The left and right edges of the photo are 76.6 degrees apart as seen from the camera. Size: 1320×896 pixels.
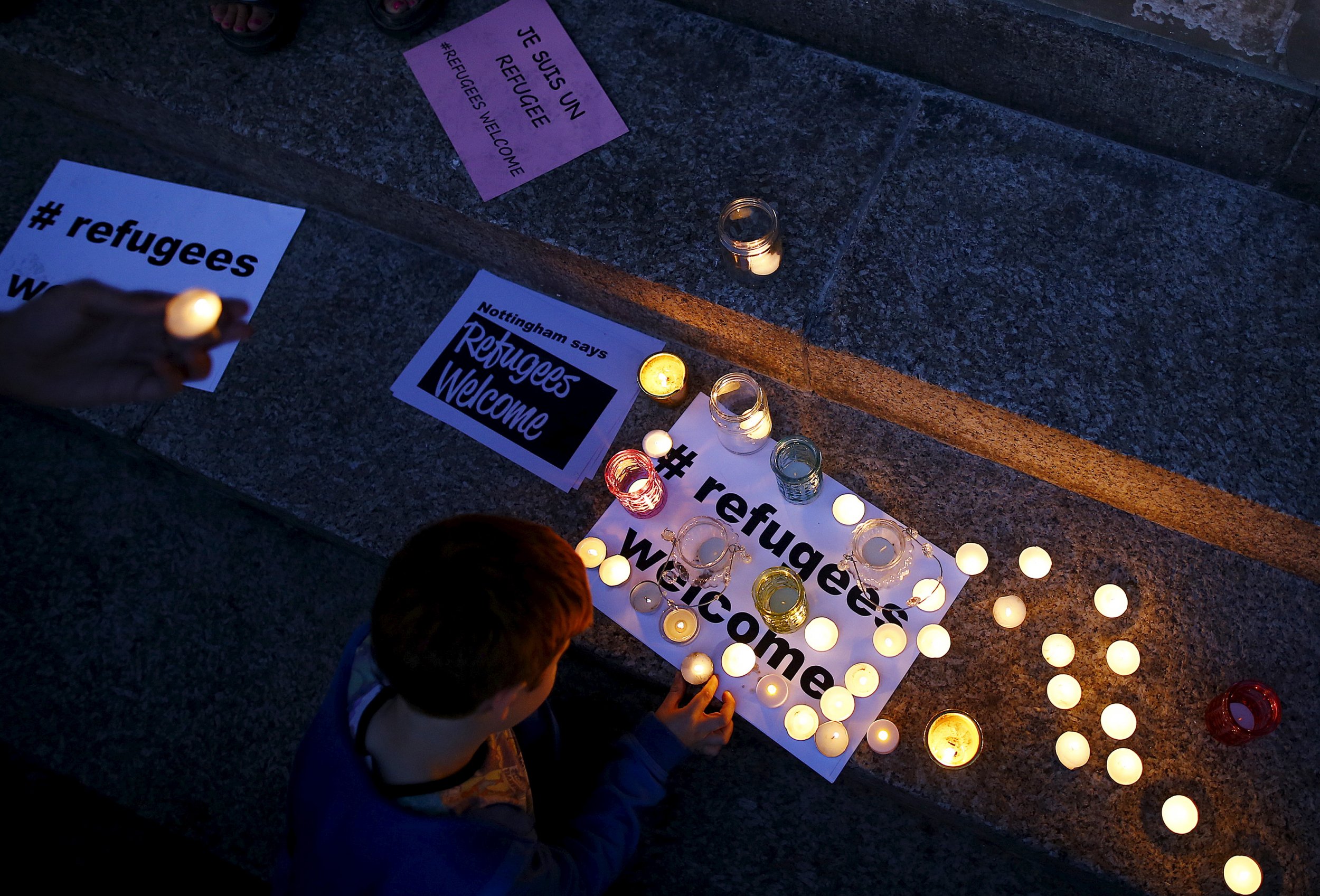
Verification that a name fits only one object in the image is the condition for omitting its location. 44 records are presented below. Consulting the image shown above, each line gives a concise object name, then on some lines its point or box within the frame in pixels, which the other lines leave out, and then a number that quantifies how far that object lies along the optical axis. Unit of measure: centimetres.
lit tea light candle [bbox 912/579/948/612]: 172
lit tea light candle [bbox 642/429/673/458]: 190
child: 123
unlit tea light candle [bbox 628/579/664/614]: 181
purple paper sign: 197
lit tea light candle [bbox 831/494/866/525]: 180
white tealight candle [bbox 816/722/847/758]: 168
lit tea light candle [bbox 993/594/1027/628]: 169
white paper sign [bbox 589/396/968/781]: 173
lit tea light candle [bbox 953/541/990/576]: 172
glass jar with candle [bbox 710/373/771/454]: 181
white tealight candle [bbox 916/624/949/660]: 170
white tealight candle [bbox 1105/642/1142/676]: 165
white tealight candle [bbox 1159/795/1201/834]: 156
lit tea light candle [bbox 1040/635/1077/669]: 166
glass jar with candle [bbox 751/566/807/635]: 173
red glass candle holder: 156
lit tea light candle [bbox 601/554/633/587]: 182
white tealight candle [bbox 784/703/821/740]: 170
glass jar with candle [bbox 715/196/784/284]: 174
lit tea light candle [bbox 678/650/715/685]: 174
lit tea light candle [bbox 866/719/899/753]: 166
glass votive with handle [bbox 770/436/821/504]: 181
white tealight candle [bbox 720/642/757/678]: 173
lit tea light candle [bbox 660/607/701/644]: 178
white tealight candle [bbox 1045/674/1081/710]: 165
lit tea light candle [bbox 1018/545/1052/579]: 171
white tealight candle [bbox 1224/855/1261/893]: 152
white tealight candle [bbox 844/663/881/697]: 169
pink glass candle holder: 182
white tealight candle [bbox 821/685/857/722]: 169
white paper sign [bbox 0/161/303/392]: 225
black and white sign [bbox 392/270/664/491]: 196
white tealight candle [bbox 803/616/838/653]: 173
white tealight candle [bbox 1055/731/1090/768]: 161
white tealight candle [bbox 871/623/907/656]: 171
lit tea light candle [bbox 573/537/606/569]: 184
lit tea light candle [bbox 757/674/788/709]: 171
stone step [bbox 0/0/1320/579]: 161
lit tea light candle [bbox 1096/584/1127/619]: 168
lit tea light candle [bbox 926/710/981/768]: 164
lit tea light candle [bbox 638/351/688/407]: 191
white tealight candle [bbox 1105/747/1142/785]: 160
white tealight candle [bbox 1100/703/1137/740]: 162
